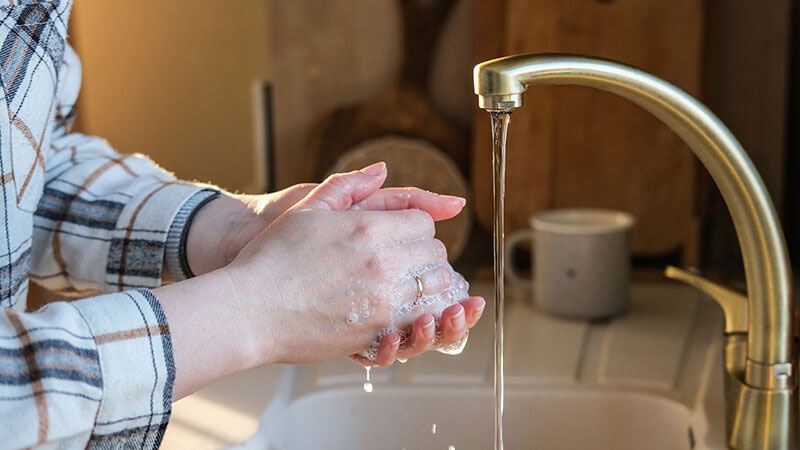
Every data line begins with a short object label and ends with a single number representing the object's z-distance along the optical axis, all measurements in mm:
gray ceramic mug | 1120
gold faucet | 699
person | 508
